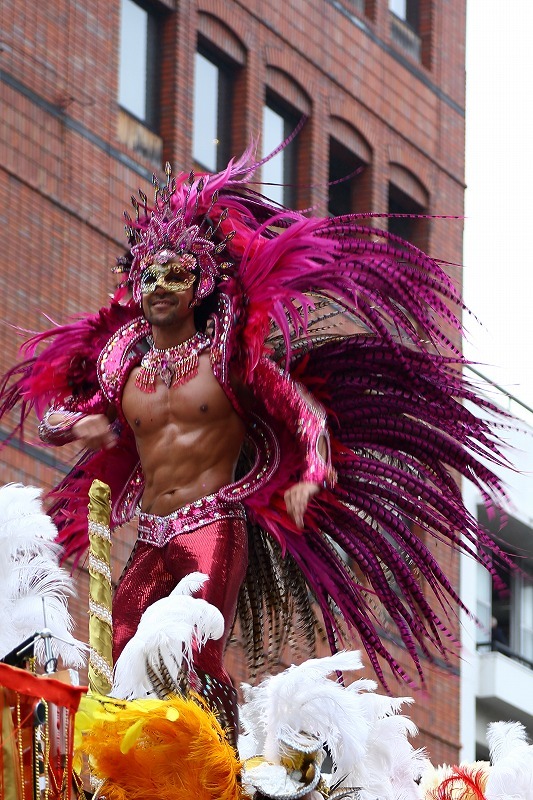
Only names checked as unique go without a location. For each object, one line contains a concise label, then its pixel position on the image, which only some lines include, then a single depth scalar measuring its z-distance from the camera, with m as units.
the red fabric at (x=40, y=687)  11.27
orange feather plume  12.30
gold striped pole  12.71
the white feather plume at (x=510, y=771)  15.43
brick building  30.31
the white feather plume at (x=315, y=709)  12.95
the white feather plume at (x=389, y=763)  14.45
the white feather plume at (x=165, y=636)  12.45
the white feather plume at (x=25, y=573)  13.19
